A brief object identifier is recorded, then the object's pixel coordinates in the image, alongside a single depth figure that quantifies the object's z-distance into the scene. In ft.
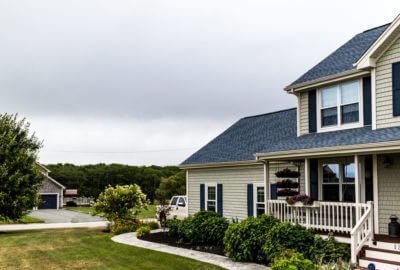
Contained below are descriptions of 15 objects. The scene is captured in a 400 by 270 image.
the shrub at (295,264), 32.81
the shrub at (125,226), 77.10
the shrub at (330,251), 40.52
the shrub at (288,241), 43.11
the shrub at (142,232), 70.06
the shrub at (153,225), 79.72
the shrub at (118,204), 82.23
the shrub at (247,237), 46.32
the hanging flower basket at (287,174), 53.98
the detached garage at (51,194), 176.14
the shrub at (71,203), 200.03
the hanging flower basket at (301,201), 45.50
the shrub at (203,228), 57.11
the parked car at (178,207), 84.59
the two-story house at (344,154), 41.22
